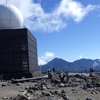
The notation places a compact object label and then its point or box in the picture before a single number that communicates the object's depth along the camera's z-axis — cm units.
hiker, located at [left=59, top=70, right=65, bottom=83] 1437
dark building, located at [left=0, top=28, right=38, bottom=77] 2074
